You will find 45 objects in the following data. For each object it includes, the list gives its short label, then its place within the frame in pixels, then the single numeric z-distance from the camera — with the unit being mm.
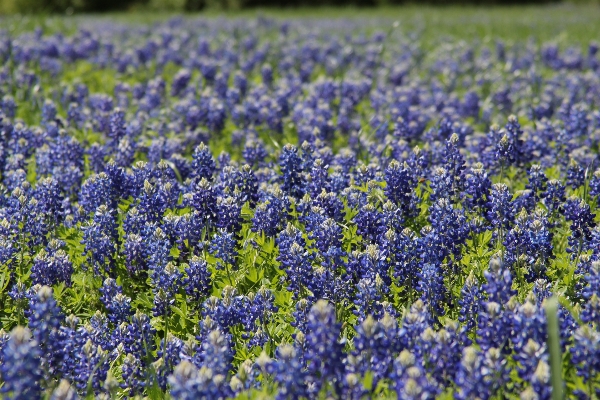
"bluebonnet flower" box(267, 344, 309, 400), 5789
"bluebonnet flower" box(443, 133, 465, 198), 9648
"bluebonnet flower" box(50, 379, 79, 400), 5379
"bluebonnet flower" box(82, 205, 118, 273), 8586
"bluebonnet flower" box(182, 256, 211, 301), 8117
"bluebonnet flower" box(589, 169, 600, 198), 9531
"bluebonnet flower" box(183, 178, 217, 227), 9219
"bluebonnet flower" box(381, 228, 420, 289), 8164
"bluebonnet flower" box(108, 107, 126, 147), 12391
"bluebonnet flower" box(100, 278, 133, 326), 7719
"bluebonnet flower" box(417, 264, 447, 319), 7555
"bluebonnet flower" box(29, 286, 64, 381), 6105
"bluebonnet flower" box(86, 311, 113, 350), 7262
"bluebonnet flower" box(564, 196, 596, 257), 8680
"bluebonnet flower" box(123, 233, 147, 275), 8602
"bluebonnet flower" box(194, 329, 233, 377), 6051
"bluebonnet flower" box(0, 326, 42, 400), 5418
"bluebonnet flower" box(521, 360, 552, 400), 5543
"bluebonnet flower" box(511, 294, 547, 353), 5996
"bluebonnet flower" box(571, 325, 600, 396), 5873
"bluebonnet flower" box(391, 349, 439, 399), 5383
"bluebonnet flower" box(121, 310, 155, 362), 7270
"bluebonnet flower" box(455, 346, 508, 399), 5633
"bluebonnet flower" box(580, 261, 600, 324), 6246
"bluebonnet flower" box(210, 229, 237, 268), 8354
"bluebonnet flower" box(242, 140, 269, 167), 11844
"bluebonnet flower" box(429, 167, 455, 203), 9367
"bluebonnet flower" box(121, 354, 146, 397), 6918
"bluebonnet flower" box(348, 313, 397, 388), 6016
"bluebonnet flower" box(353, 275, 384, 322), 7215
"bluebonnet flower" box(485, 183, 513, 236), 8719
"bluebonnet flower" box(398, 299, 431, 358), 6285
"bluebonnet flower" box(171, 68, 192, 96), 17172
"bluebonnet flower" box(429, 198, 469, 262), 8352
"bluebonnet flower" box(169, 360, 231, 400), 5449
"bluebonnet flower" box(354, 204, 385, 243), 8812
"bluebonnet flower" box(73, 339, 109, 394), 6586
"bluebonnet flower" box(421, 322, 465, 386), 6047
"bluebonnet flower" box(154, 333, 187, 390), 6762
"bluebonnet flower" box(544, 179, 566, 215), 9414
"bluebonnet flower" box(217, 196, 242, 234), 9070
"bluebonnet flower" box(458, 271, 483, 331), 7363
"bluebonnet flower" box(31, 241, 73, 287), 8273
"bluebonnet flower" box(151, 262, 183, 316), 7824
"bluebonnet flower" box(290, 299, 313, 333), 7394
